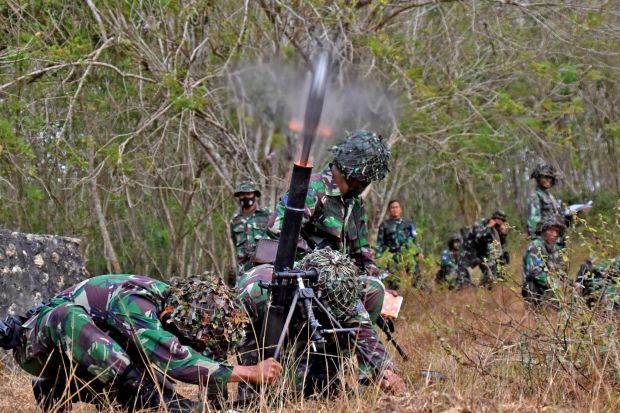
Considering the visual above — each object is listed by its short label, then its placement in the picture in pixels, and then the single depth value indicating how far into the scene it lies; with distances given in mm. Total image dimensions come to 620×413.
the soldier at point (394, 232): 11211
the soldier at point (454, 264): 12066
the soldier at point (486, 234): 12125
